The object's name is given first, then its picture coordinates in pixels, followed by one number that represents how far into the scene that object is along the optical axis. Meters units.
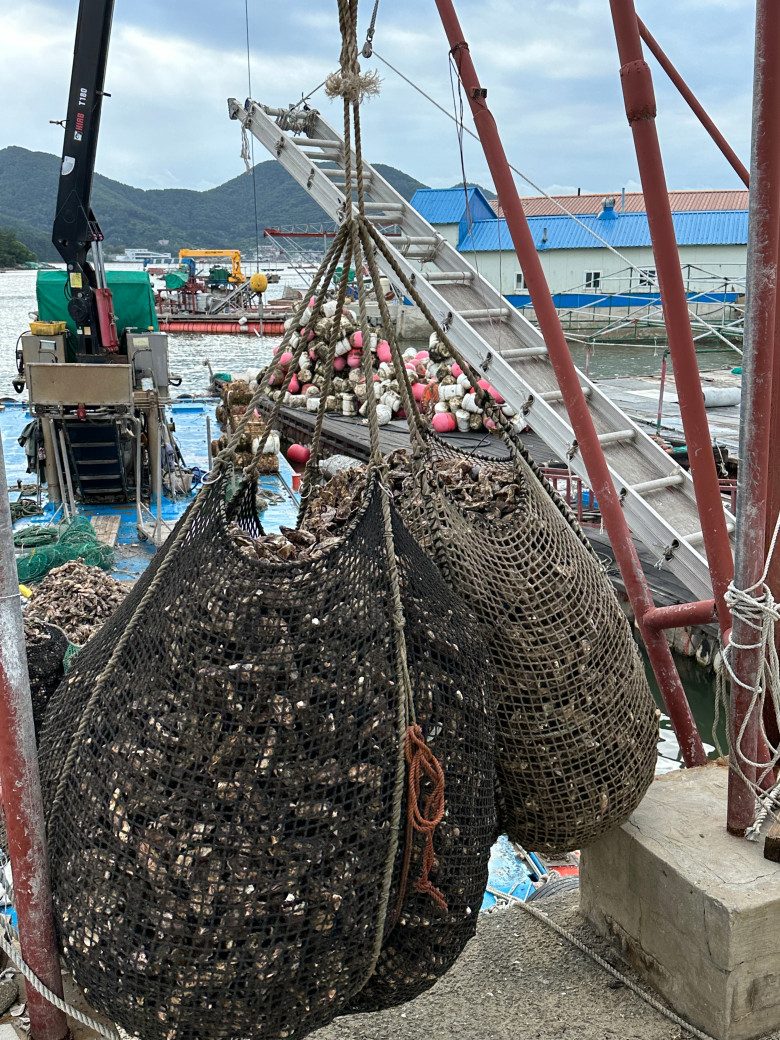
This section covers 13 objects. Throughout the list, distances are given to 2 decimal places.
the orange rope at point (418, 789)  2.07
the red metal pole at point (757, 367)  2.65
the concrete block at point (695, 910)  2.65
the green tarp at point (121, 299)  12.95
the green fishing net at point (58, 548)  9.09
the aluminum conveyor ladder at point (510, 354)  7.91
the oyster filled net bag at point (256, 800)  1.95
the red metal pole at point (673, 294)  3.11
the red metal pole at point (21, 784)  2.17
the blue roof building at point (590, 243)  41.91
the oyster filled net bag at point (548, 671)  2.64
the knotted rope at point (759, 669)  2.81
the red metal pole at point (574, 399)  3.66
